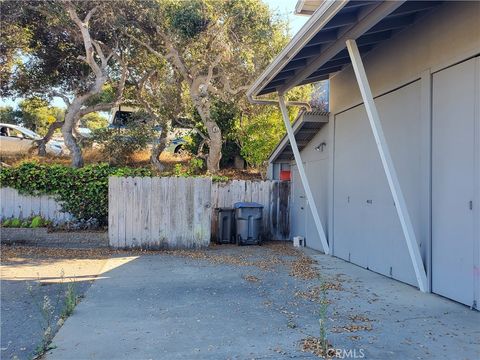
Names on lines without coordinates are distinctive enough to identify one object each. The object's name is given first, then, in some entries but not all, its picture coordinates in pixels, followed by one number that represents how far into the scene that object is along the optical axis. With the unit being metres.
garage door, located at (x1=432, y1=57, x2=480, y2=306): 5.25
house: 5.39
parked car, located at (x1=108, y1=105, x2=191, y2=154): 16.90
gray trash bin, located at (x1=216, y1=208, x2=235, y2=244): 11.62
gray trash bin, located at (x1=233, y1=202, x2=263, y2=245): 11.38
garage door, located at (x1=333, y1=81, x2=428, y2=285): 6.64
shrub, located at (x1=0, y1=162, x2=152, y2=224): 11.24
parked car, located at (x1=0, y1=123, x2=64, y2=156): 18.06
